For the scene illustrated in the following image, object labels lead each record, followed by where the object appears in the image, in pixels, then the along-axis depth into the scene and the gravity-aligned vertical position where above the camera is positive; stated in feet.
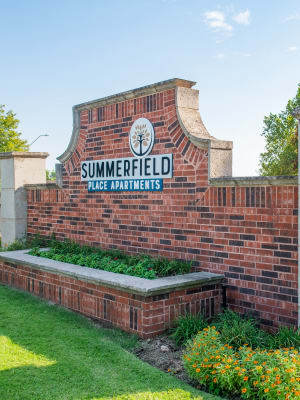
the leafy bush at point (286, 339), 16.60 -5.14
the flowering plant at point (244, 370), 13.21 -5.16
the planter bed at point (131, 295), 19.10 -4.46
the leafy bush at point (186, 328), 18.33 -5.24
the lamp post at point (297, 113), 17.49 +2.84
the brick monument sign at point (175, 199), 19.58 -0.35
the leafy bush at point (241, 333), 16.87 -5.12
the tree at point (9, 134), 103.65 +12.66
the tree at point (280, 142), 81.97 +8.95
